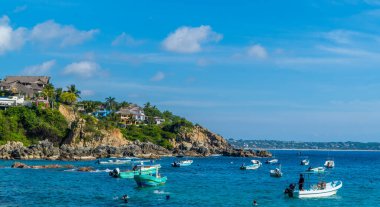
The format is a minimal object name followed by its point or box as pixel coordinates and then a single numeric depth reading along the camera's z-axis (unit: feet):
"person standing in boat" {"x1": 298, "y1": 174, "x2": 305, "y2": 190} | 200.05
